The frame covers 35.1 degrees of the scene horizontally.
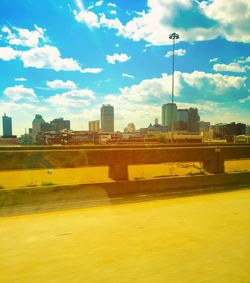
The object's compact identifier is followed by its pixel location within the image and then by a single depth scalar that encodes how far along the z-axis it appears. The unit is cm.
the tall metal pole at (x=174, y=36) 6157
